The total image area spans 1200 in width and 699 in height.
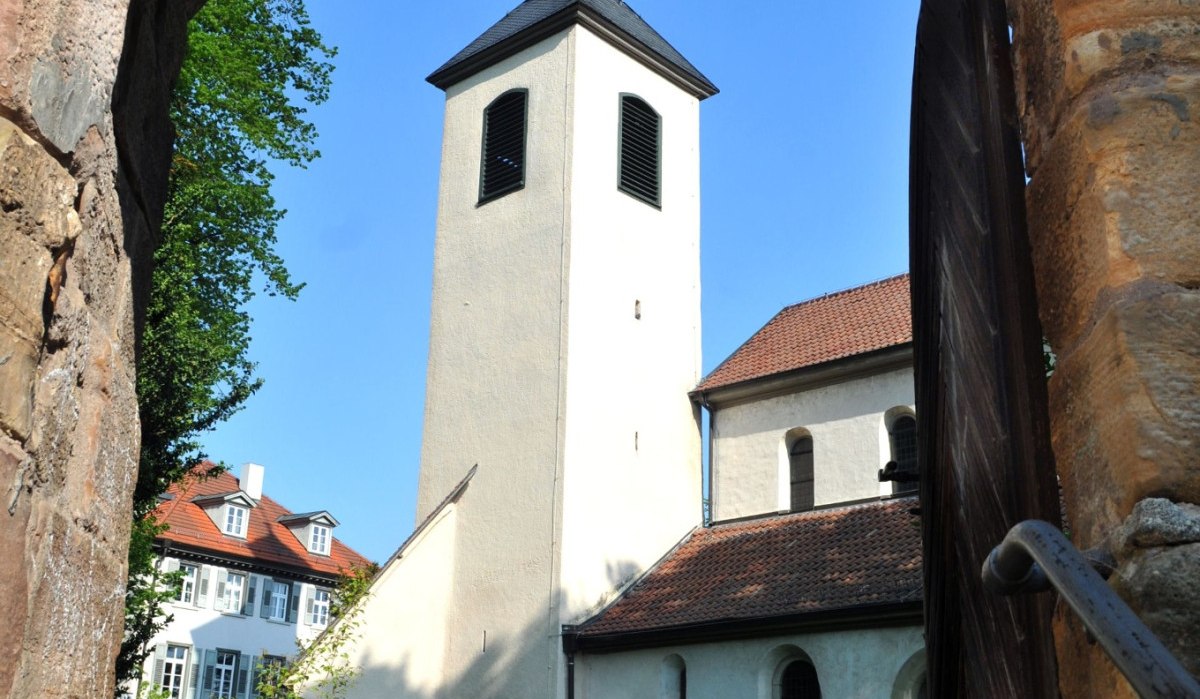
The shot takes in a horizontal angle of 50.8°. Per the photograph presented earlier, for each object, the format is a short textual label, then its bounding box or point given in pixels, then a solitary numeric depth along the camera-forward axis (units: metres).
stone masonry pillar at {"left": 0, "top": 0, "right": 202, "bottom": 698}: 2.15
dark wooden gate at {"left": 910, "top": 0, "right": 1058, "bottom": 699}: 2.22
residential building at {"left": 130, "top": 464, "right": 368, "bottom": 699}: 35.56
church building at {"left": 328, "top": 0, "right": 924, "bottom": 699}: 19.20
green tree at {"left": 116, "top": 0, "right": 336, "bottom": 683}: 13.15
